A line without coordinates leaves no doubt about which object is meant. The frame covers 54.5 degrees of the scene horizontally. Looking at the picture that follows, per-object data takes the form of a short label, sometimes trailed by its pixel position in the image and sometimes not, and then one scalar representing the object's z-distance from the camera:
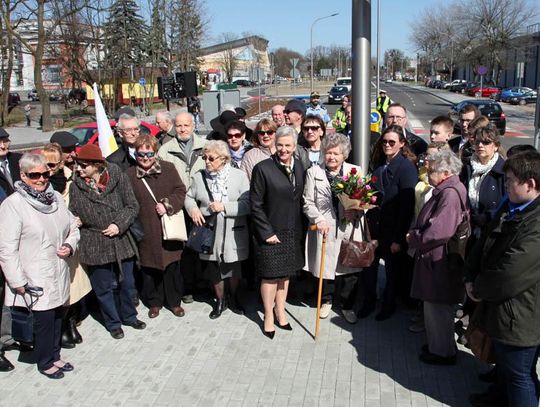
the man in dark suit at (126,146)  5.87
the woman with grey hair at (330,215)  4.91
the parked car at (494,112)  23.09
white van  48.45
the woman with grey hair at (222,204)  5.07
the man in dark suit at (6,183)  4.57
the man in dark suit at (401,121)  6.48
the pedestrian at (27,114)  34.38
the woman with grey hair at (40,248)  3.97
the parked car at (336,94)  41.08
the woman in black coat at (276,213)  4.73
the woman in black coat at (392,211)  4.96
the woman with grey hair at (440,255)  4.08
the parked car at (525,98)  41.69
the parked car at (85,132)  14.72
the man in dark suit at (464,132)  5.63
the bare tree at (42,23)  27.94
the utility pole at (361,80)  5.35
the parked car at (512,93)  42.22
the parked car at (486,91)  49.62
